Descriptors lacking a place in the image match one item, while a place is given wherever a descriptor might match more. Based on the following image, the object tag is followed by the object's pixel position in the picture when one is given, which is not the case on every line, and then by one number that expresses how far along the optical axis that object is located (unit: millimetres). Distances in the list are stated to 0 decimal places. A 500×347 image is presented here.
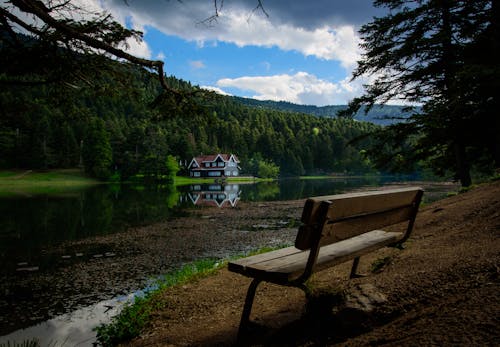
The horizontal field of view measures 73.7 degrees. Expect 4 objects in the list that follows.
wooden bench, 2896
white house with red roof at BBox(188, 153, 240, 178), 83000
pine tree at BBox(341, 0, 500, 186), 10398
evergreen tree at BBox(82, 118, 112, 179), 59125
